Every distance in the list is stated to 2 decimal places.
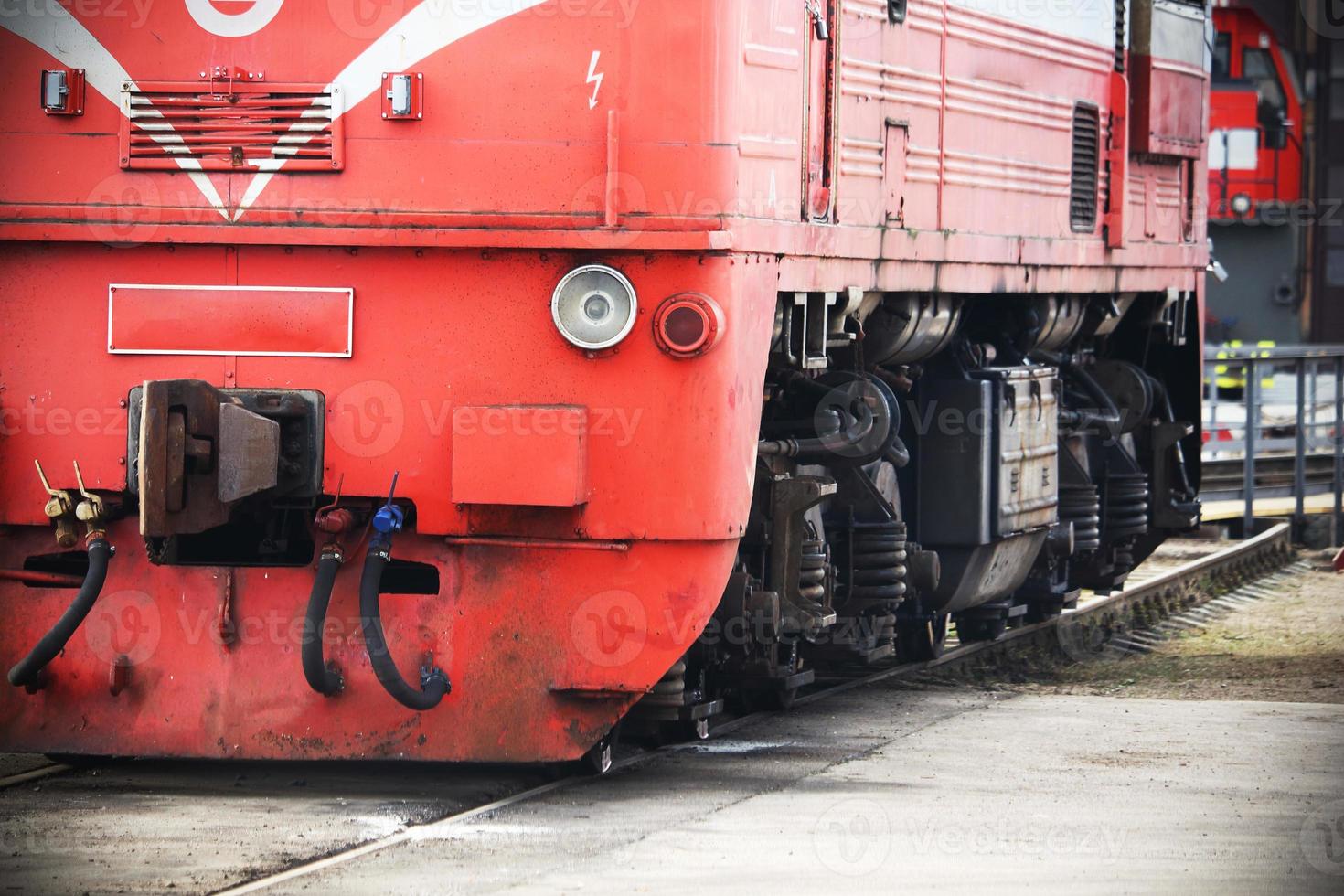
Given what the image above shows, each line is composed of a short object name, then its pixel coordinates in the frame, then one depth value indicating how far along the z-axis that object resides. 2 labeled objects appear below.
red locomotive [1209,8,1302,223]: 68.94
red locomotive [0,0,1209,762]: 13.12
